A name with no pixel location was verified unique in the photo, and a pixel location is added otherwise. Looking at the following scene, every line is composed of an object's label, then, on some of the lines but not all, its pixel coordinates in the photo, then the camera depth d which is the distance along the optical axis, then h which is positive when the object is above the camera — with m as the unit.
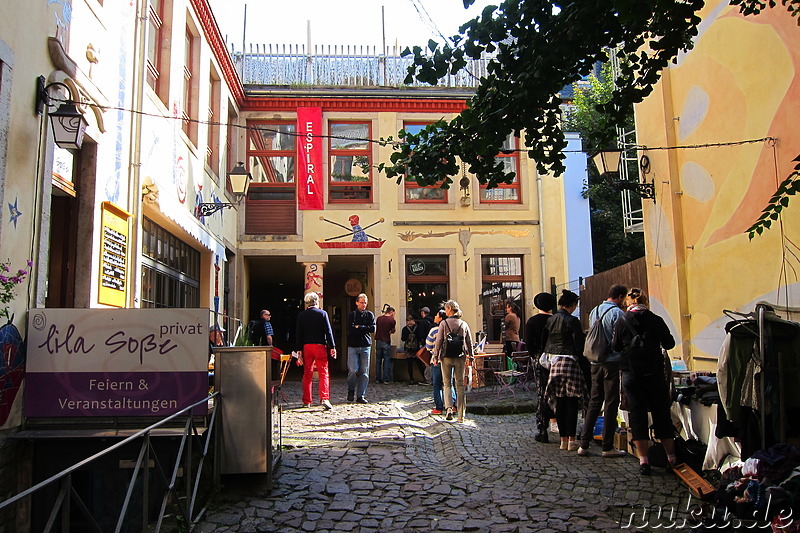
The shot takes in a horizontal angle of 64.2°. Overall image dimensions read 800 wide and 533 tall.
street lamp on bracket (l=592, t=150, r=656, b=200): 8.91 +2.40
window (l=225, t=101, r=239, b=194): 14.69 +4.48
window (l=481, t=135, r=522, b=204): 16.56 +3.66
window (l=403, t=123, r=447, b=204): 16.31 +3.61
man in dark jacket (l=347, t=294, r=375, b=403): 10.07 -0.17
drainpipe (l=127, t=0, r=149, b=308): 7.95 +2.08
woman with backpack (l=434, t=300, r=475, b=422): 8.27 -0.17
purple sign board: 4.83 -0.21
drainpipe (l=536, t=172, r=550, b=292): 16.11 +2.06
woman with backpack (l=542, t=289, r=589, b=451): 6.51 -0.43
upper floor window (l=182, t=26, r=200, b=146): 11.20 +4.47
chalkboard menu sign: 7.05 +0.95
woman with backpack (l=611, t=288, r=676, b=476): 5.56 -0.43
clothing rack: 4.40 -0.26
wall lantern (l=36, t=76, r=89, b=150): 5.73 +1.92
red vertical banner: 15.71 +4.12
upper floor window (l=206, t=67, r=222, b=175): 13.06 +4.42
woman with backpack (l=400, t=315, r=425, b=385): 14.23 -0.22
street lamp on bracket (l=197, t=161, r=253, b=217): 11.59 +2.93
